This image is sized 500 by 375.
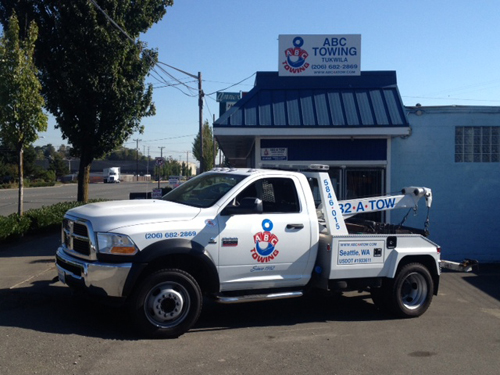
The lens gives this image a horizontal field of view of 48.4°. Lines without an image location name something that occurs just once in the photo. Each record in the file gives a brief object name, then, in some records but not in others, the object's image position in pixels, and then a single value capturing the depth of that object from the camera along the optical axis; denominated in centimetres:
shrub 1330
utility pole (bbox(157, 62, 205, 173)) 2714
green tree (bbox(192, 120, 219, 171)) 5668
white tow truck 641
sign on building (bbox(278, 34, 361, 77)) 1409
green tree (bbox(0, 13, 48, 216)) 1348
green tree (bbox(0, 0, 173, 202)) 1805
